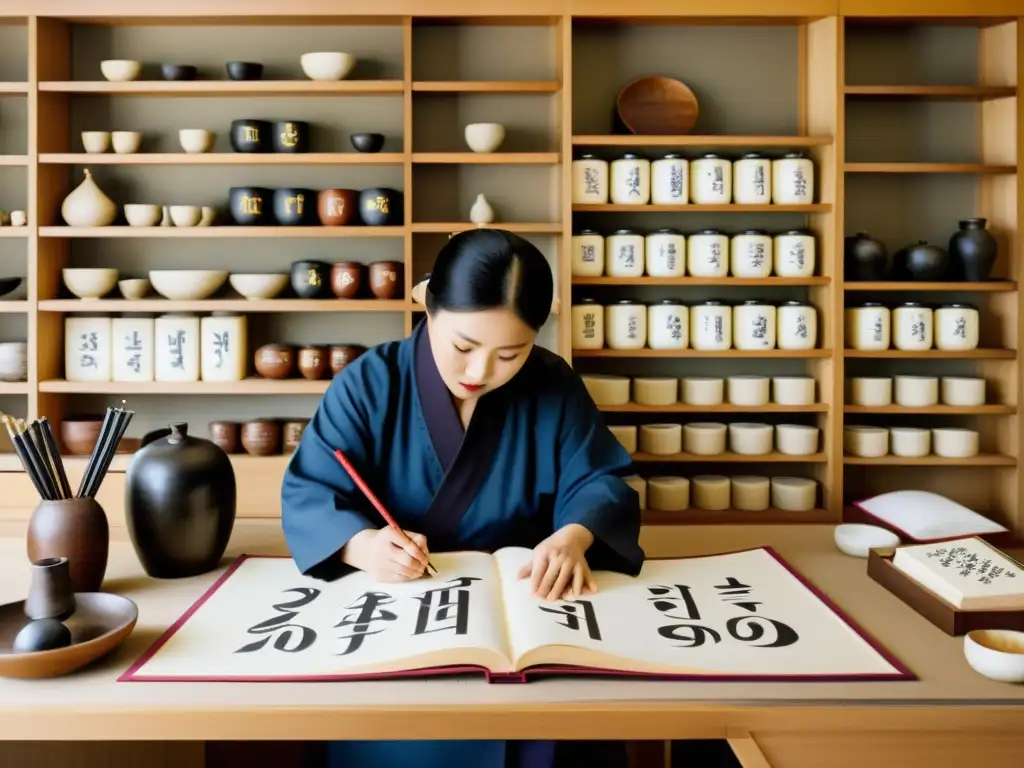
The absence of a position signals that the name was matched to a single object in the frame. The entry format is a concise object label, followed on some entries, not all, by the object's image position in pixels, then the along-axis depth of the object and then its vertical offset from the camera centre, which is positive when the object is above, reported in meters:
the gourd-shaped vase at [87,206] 3.60 +0.68
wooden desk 1.13 -0.40
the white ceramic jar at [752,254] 3.58 +0.50
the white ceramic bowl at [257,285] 3.62 +0.39
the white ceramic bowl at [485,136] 3.55 +0.94
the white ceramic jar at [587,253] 3.56 +0.50
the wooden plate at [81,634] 1.20 -0.34
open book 1.25 -0.35
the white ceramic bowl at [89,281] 3.60 +0.40
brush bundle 1.54 -0.12
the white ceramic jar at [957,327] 3.58 +0.22
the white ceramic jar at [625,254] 3.58 +0.50
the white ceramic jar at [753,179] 3.58 +0.78
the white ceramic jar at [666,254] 3.58 +0.50
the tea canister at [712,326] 3.61 +0.22
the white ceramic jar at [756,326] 3.61 +0.22
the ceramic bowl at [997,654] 1.24 -0.36
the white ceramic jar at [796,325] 3.59 +0.22
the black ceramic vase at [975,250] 3.57 +0.51
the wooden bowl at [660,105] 3.73 +1.10
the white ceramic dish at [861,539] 1.83 -0.30
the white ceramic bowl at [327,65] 3.53 +1.20
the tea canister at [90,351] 3.66 +0.13
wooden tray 1.40 -0.35
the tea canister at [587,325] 3.57 +0.23
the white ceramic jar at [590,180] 3.55 +0.77
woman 1.62 -0.14
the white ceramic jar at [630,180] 3.55 +0.77
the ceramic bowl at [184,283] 3.60 +0.39
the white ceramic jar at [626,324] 3.59 +0.23
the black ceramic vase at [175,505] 1.64 -0.21
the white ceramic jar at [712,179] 3.56 +0.77
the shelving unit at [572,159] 3.65 +0.88
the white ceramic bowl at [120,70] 3.52 +1.18
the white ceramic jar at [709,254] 3.58 +0.49
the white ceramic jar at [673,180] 3.55 +0.77
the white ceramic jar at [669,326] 3.60 +0.22
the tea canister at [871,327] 3.60 +0.22
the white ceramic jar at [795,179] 3.56 +0.78
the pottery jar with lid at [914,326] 3.59 +0.22
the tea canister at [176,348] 3.62 +0.14
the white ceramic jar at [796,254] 3.58 +0.50
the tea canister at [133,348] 3.64 +0.14
